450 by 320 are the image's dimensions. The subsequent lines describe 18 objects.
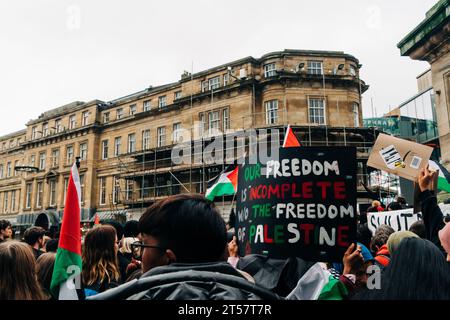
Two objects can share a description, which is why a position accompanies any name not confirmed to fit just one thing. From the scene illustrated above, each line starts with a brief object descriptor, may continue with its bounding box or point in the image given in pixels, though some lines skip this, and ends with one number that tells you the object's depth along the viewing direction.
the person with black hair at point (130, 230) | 6.03
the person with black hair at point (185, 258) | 1.45
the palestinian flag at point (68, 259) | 2.75
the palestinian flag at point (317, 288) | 2.45
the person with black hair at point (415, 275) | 1.97
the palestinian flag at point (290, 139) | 6.70
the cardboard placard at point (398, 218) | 7.91
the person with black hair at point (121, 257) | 4.53
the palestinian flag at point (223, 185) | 9.77
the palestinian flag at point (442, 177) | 7.65
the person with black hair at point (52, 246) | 5.17
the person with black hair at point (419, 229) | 4.60
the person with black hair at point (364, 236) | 5.54
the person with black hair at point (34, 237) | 5.55
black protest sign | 3.01
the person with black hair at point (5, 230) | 5.87
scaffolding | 25.61
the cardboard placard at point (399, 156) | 5.03
